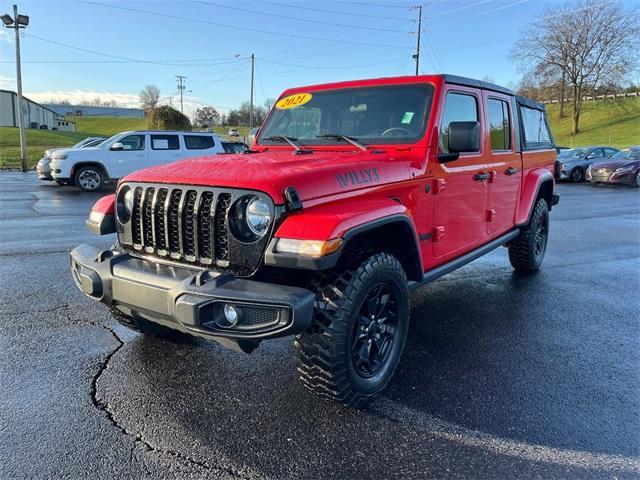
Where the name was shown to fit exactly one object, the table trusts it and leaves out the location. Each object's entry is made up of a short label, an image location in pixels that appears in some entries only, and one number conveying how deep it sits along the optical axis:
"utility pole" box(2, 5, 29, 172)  21.14
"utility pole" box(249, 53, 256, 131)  49.33
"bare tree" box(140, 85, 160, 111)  108.31
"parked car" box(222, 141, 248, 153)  15.30
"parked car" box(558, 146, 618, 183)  20.27
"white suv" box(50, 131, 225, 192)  14.27
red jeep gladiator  2.48
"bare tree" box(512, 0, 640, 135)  46.31
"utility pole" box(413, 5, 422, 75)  36.41
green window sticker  3.69
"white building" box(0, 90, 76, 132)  68.50
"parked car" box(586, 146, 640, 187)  18.73
